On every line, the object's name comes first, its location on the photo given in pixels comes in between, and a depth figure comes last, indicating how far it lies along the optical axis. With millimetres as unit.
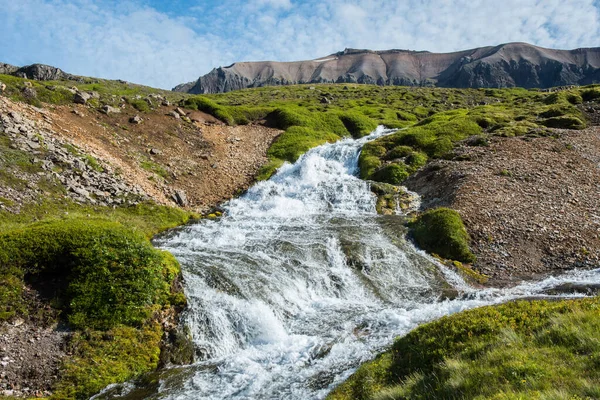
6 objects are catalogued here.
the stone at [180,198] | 27953
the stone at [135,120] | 36500
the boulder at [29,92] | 29625
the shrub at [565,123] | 43338
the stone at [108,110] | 35381
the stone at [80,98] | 33788
